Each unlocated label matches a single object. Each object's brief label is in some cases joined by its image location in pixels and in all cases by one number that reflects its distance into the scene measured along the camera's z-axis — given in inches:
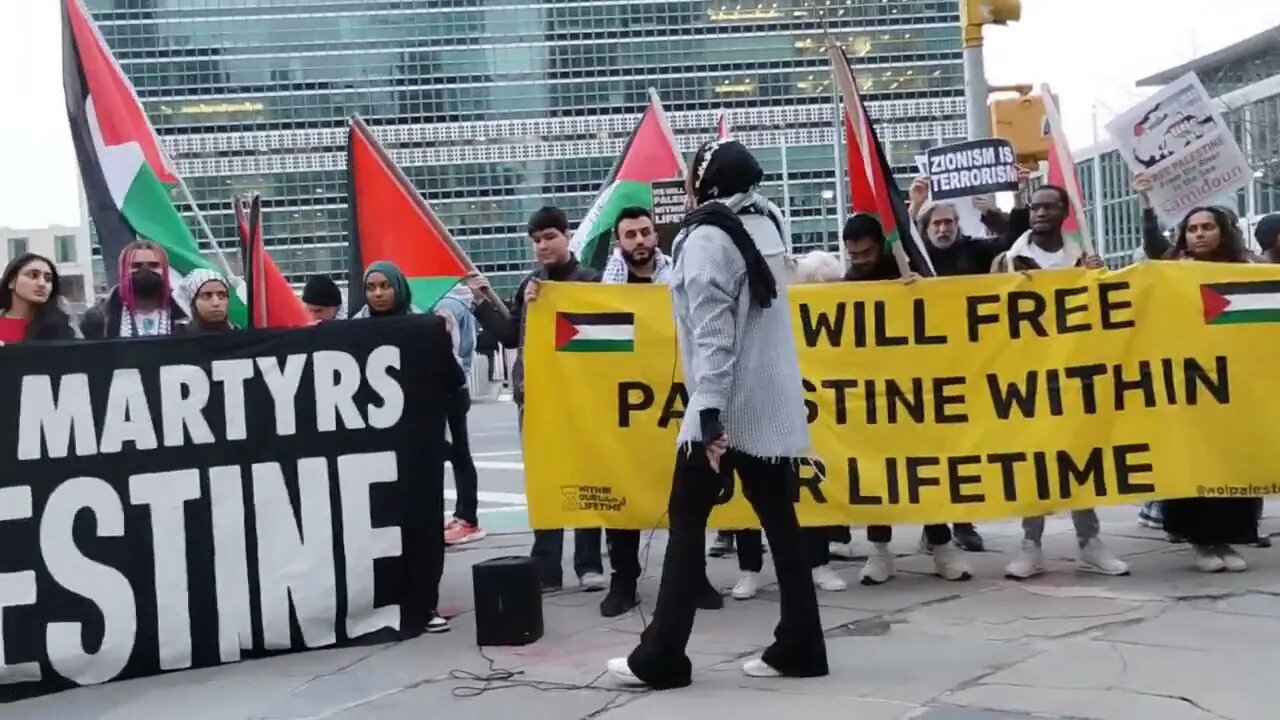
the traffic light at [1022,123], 470.0
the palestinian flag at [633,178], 343.0
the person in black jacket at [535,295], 251.9
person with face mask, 257.9
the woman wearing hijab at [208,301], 251.0
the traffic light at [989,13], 382.3
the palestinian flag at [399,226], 243.9
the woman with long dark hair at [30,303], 244.8
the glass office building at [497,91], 4478.3
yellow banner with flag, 244.7
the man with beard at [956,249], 286.8
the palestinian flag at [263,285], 242.4
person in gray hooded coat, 180.1
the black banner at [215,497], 206.7
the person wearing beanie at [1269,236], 306.7
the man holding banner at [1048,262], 252.4
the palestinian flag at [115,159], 286.7
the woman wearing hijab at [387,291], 254.7
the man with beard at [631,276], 239.3
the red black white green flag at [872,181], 242.4
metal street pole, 392.5
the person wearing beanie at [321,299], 308.5
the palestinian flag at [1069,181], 259.4
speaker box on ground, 217.6
